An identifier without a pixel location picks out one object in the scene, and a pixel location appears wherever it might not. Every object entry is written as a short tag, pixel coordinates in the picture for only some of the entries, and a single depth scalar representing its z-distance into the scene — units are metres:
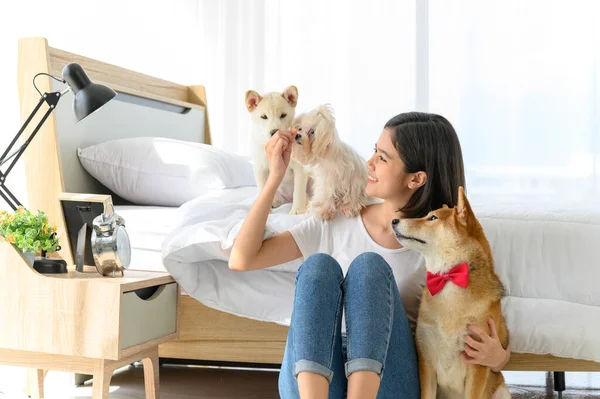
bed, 1.82
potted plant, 1.86
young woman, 1.41
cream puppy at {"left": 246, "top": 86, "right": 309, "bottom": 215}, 2.07
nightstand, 1.75
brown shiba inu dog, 1.51
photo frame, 2.02
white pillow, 2.54
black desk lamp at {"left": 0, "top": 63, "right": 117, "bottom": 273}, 1.95
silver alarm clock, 1.90
